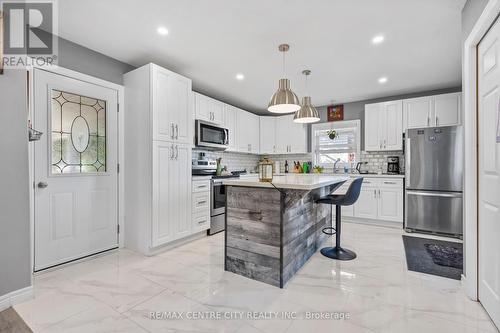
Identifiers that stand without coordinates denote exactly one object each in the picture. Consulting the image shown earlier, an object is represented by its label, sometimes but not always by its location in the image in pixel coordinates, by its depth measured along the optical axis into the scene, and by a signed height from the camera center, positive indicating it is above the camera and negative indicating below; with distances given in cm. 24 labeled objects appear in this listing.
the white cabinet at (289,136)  550 +71
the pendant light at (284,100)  250 +72
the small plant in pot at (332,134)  521 +71
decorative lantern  221 -5
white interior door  155 -4
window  509 +49
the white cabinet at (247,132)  506 +79
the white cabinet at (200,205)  349 -61
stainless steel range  378 -46
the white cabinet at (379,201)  407 -65
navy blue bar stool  260 -43
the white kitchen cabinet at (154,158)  288 +11
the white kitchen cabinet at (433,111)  392 +96
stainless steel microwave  375 +52
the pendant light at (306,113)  308 +70
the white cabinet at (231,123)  462 +87
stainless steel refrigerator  352 -24
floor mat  244 -111
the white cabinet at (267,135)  573 +76
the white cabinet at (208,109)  390 +102
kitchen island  207 -61
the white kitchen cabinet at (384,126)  434 +77
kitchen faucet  520 +1
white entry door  241 -3
